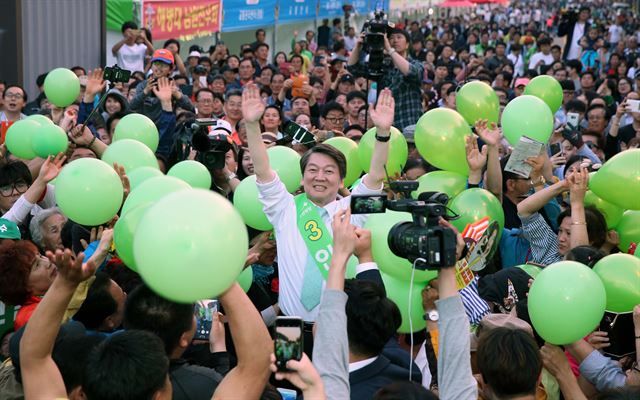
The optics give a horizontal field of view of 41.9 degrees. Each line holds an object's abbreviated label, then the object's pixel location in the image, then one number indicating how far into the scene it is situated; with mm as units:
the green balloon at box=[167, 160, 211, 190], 4965
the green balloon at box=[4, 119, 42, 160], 5676
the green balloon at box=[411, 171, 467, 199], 5230
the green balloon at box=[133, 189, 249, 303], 2285
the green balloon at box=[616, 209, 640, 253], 4949
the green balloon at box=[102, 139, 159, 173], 5086
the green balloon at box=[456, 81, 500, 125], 6230
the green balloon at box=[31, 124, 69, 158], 5539
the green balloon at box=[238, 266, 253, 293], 4152
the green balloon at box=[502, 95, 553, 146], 5344
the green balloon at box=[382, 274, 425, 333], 3879
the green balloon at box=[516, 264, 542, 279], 4329
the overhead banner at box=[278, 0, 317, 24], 20125
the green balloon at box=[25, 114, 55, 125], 5758
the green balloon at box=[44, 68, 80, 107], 6809
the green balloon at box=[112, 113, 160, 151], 5879
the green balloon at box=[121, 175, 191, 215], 3643
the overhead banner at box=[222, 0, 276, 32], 17094
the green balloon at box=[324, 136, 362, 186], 5707
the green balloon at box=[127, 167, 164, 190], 4621
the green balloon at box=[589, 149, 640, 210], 4562
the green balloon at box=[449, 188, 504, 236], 4746
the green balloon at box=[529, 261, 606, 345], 3381
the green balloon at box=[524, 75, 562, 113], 7039
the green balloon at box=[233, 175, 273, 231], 4641
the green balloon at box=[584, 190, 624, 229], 4995
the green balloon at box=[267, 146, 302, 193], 4965
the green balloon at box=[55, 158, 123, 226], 4184
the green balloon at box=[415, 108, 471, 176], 5297
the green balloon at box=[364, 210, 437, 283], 3881
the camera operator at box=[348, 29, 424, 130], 7379
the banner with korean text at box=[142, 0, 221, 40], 13672
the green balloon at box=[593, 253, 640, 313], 3709
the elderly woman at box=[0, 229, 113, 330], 3852
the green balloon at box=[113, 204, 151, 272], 3396
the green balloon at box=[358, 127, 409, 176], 5490
